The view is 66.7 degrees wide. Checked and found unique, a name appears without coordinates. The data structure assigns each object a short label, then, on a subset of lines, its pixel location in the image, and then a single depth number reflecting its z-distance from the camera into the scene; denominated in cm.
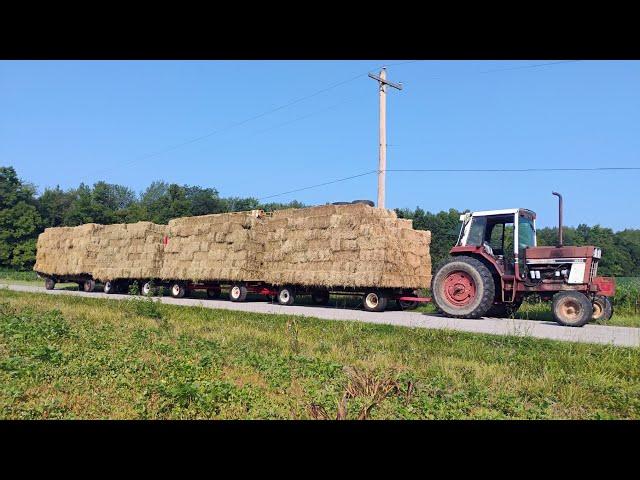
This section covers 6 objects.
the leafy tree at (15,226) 4928
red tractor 1202
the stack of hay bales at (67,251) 2728
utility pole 1975
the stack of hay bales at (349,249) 1587
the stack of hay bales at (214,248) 1991
